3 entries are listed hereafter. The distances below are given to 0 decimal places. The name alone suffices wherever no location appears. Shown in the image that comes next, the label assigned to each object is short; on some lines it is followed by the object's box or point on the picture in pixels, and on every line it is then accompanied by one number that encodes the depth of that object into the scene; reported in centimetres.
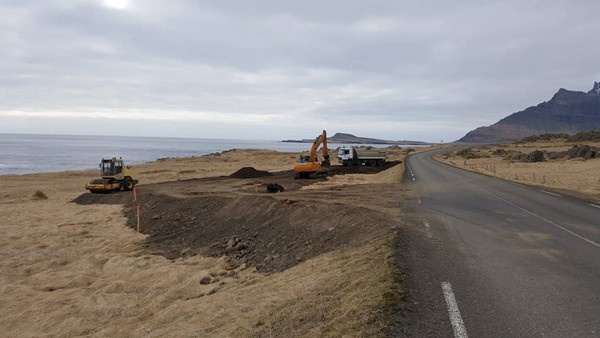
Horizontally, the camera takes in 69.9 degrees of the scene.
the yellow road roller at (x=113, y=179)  3141
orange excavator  3697
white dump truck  5356
